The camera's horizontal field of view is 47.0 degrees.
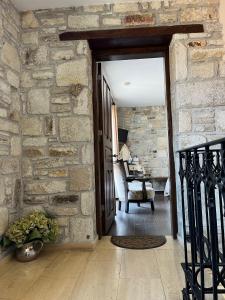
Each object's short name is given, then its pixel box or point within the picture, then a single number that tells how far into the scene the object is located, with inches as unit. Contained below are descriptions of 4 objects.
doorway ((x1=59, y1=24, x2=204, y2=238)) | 112.2
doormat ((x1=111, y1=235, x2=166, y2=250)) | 108.7
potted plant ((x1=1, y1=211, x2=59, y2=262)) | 94.3
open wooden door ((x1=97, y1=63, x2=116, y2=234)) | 131.9
